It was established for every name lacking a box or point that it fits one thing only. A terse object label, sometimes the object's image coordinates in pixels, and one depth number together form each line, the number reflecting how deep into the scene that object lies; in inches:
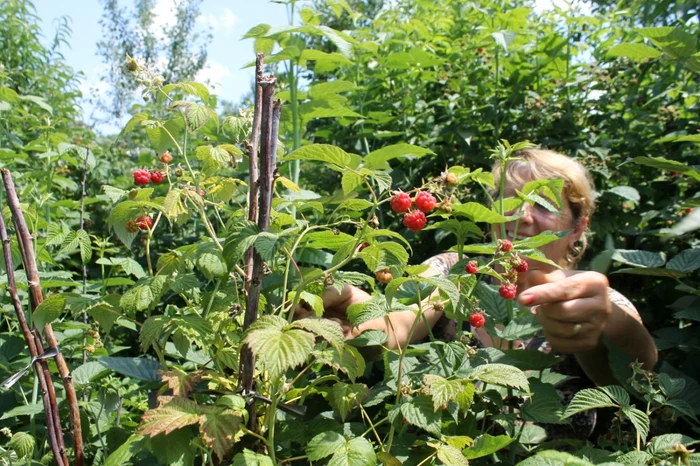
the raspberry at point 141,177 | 53.6
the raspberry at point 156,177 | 52.9
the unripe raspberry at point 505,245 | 45.1
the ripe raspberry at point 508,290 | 47.1
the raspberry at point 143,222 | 48.1
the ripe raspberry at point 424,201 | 41.2
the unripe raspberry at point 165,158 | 48.5
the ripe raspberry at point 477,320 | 47.6
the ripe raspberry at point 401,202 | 39.2
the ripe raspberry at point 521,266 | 46.2
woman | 53.3
